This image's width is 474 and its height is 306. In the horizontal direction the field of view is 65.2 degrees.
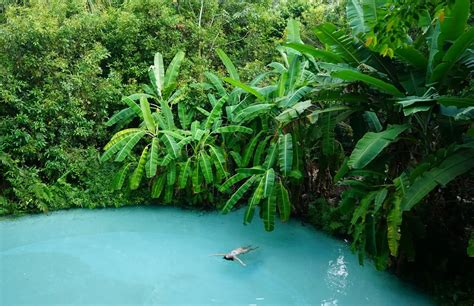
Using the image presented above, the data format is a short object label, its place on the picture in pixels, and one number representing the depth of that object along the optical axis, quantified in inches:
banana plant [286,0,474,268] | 131.1
